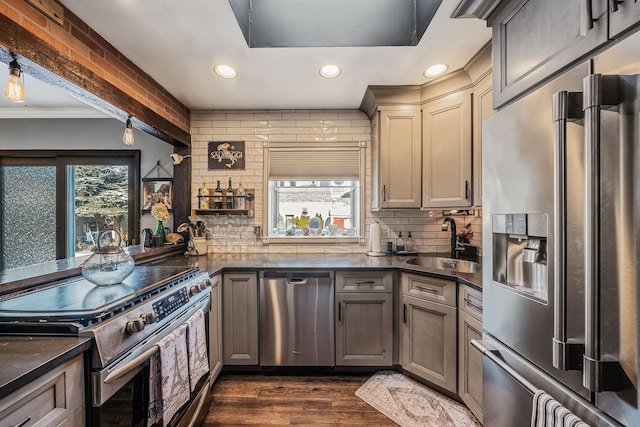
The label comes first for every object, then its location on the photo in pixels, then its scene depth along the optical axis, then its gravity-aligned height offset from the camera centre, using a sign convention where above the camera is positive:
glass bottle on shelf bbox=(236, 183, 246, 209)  2.86 +0.16
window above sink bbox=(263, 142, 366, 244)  2.90 +0.24
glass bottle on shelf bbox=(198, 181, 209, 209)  2.82 +0.16
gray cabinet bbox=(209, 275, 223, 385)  2.01 -0.87
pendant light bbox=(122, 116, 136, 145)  1.87 +0.53
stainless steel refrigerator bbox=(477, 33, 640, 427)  0.66 -0.07
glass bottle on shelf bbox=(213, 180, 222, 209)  2.84 +0.16
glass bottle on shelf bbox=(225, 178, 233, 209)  2.82 +0.16
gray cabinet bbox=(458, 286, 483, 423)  1.66 -0.87
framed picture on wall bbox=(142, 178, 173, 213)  2.97 +0.25
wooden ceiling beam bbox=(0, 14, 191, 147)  1.17 +0.73
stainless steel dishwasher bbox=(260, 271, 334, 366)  2.23 -0.88
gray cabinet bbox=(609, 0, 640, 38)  0.67 +0.50
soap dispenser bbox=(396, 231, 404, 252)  2.78 -0.28
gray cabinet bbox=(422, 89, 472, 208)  2.17 +0.53
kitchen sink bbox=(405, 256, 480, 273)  2.35 -0.45
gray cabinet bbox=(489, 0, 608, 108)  0.77 +0.58
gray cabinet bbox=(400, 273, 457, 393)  1.89 -0.85
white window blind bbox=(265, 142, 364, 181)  2.91 +0.56
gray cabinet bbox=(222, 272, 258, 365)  2.22 -0.86
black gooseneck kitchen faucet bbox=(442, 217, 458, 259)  2.48 -0.17
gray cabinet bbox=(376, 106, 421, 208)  2.48 +0.52
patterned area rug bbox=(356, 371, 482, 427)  1.74 -1.31
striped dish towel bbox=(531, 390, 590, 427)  0.74 -0.58
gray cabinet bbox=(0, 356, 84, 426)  0.69 -0.52
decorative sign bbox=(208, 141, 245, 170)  2.90 +0.62
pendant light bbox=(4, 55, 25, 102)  1.19 +0.57
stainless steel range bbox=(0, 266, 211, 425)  0.92 -0.40
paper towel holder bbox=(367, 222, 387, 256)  2.70 -0.31
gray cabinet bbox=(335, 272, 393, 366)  2.22 -0.85
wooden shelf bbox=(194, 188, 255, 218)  2.80 +0.04
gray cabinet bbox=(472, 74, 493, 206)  1.98 +0.69
